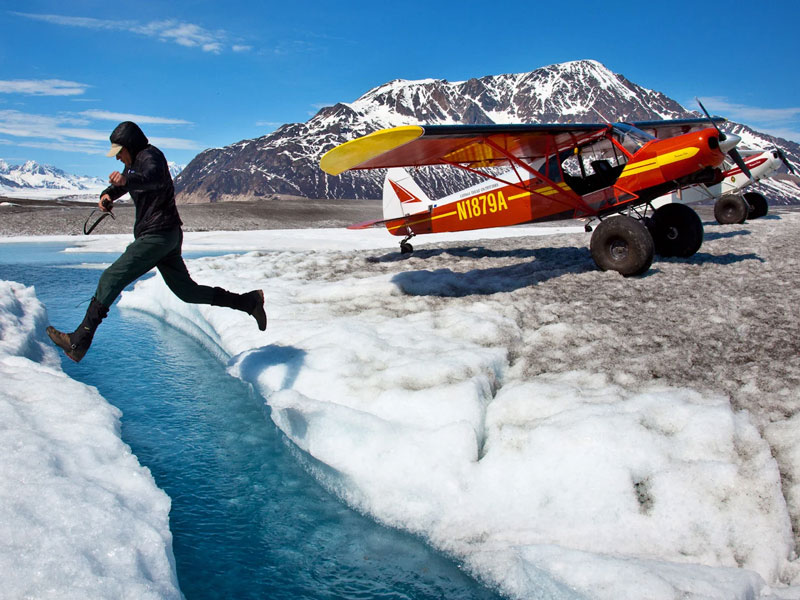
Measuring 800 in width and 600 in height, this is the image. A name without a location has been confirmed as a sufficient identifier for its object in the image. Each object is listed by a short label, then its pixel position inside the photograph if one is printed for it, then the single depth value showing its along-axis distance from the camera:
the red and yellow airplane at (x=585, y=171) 7.25
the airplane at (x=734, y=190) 15.03
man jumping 4.29
